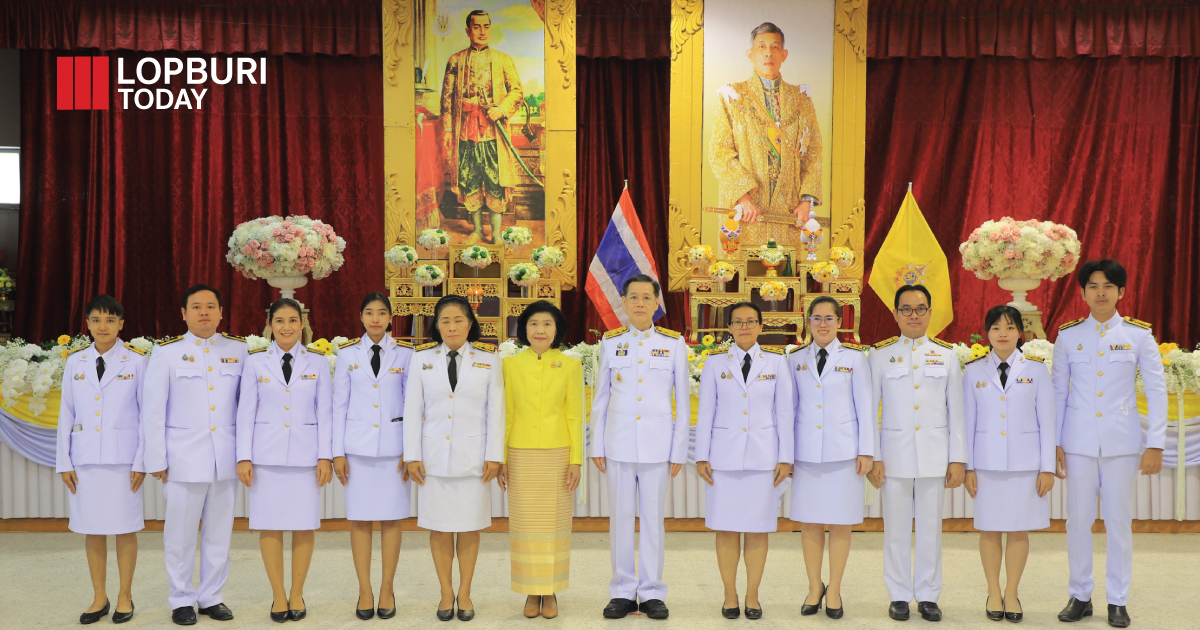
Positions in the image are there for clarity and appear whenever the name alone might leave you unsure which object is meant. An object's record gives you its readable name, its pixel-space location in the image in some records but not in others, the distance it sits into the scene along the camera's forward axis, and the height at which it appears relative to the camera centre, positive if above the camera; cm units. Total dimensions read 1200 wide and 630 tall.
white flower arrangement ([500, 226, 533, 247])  758 +45
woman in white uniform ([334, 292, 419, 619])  382 -62
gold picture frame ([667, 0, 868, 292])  812 +173
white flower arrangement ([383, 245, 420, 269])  742 +27
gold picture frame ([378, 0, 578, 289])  805 +140
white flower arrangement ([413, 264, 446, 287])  733 +12
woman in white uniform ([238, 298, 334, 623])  381 -63
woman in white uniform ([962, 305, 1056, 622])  384 -63
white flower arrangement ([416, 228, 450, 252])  754 +41
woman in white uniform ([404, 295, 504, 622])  375 -56
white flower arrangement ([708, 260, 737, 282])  736 +17
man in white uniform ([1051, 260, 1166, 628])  387 -55
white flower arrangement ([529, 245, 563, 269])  758 +28
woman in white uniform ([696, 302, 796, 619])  382 -62
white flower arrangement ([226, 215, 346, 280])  699 +31
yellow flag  753 +26
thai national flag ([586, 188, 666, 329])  699 +21
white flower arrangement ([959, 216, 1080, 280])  675 +34
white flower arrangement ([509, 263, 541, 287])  743 +14
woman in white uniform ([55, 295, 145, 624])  380 -65
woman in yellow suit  380 -66
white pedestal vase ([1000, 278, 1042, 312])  698 +6
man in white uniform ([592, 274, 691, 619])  385 -60
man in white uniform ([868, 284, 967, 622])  384 -64
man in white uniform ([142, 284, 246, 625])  377 -63
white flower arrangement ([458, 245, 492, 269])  746 +27
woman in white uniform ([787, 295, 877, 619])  380 -60
